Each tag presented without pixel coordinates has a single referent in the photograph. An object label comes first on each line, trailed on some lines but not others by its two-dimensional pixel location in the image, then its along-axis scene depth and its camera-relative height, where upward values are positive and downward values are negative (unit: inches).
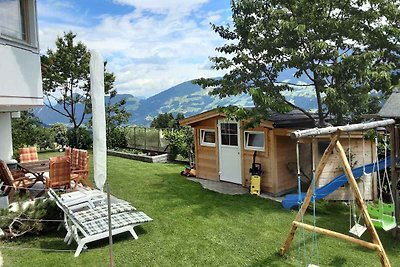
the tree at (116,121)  883.4 +28.1
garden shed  406.0 -33.6
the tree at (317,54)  391.9 +92.9
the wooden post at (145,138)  817.5 -19.9
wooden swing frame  208.5 -48.4
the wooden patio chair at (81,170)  410.3 -49.8
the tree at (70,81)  831.1 +135.9
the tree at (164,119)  1243.0 +39.3
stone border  698.9 -60.0
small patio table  387.5 -42.2
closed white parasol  183.8 +10.0
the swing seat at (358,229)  226.8 -74.0
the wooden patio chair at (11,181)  366.0 -55.8
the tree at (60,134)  883.4 -3.5
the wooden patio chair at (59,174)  369.2 -47.4
